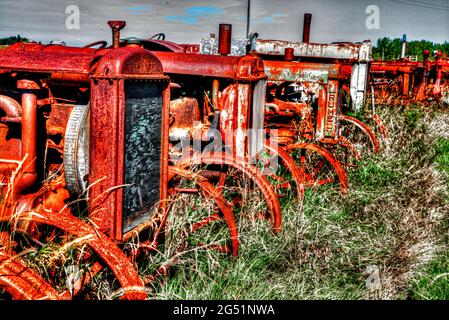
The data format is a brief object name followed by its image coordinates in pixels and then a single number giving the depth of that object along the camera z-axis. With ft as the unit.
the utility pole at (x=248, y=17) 30.71
